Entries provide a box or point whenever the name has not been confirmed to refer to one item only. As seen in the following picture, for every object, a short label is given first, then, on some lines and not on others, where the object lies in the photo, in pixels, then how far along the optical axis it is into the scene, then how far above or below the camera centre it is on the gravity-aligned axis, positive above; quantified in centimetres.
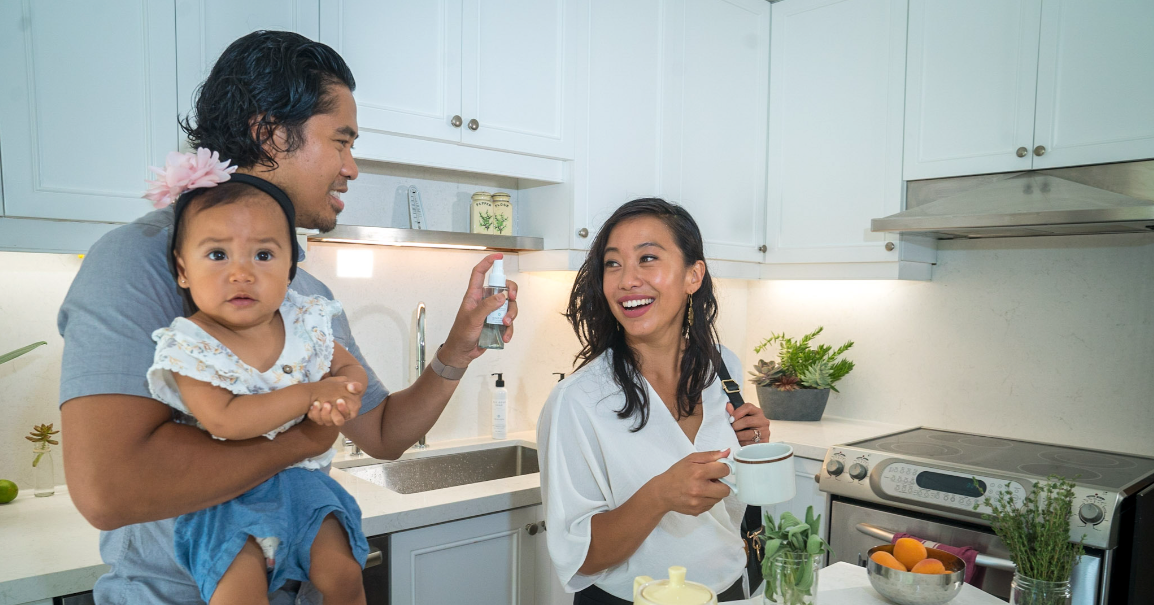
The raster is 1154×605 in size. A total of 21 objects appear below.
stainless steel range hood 226 +20
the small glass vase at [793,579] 105 -44
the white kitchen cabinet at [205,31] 176 +53
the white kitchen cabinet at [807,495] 256 -80
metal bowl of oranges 127 -53
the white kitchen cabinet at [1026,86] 231 +60
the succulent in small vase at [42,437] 190 -47
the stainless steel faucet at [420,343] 252 -29
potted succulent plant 299 -47
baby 94 -17
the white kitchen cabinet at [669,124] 258 +51
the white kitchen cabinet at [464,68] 206 +56
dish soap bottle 273 -54
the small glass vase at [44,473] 193 -57
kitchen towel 210 -82
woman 142 -34
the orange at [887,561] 132 -52
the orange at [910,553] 134 -51
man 86 -10
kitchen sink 242 -72
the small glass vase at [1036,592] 137 -59
